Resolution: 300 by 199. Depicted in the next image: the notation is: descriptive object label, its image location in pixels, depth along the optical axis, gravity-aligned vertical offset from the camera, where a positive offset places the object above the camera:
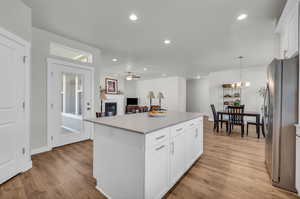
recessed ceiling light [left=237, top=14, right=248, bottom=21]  2.37 +1.44
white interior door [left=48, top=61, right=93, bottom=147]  3.14 -0.12
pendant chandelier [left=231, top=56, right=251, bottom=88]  4.76 +1.42
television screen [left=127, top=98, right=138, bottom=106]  9.83 -0.24
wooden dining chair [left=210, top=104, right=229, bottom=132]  5.02 -0.80
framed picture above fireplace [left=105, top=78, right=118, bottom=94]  7.84 +0.72
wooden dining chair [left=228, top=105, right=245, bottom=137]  4.44 -0.59
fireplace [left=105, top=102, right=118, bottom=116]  7.19 -0.50
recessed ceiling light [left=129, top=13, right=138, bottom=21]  2.40 +1.46
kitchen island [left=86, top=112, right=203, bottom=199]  1.32 -0.66
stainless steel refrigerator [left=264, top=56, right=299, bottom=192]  1.72 -0.28
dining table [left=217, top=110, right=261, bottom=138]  4.16 -0.66
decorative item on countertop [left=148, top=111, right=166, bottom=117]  2.37 -0.29
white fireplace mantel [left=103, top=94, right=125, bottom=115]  7.29 -0.18
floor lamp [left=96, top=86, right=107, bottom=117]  5.14 +0.05
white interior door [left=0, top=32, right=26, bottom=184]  1.90 -0.14
